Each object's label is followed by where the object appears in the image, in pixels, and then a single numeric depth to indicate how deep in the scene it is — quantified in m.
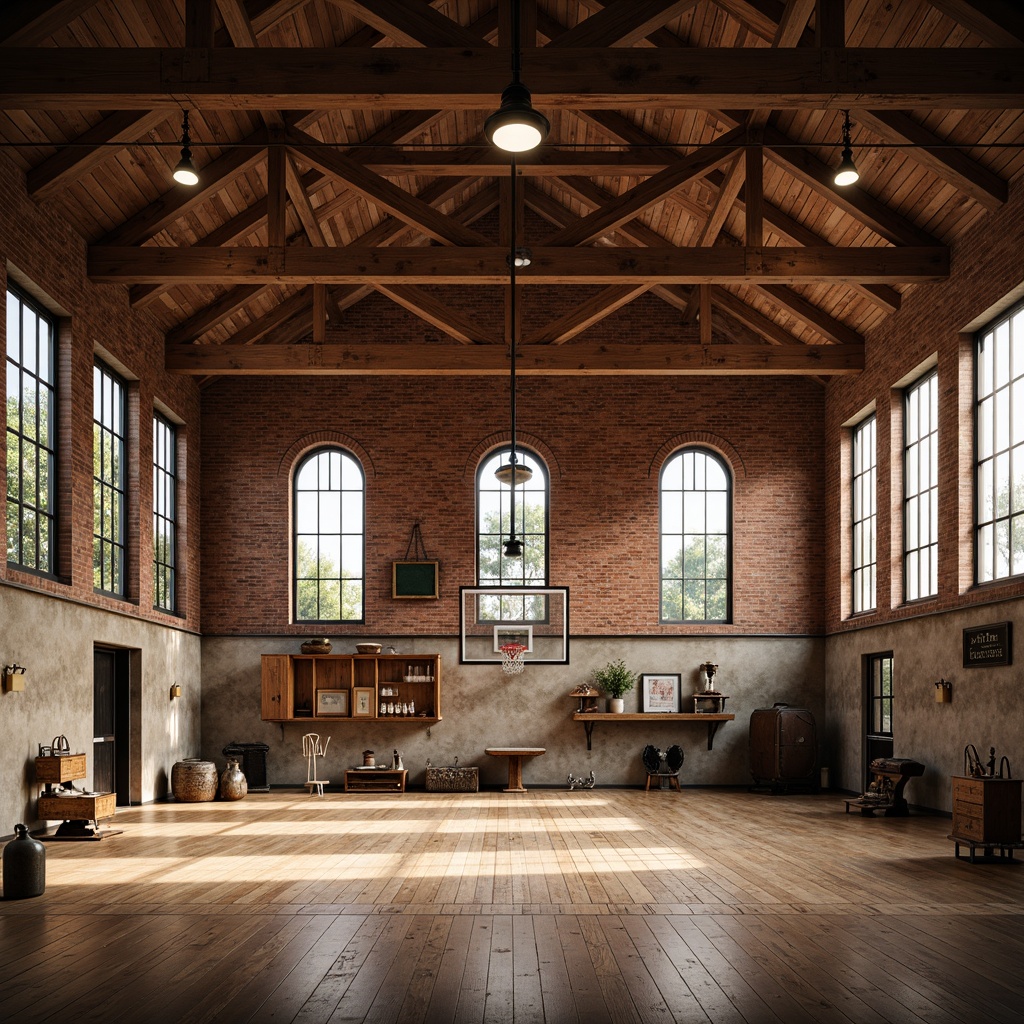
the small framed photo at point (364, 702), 14.70
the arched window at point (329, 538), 15.31
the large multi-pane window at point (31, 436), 9.84
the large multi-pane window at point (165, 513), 13.91
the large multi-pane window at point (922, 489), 11.92
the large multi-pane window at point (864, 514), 13.98
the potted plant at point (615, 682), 14.75
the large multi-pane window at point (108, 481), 11.98
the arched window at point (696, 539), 15.37
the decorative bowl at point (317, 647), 14.58
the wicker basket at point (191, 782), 13.24
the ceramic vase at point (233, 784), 13.55
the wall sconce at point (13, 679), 9.23
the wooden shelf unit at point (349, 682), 14.57
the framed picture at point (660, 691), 14.98
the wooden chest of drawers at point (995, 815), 8.11
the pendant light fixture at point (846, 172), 8.18
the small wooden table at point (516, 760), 14.23
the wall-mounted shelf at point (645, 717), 14.54
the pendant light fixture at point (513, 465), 9.73
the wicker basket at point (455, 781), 14.47
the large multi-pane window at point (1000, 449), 10.05
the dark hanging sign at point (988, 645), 9.77
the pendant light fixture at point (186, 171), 8.11
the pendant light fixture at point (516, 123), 5.31
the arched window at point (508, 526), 15.30
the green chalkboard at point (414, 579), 15.06
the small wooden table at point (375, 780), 14.52
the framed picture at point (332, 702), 14.73
